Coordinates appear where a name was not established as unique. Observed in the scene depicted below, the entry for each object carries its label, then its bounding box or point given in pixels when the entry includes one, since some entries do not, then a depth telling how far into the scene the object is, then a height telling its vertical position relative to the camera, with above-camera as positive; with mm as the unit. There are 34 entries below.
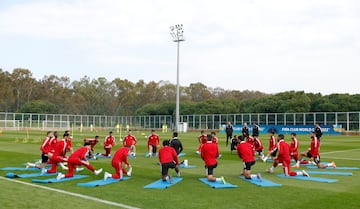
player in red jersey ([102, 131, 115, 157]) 21828 -1797
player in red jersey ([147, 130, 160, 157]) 22159 -1765
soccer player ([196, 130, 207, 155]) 21284 -1388
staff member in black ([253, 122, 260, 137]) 26642 -1069
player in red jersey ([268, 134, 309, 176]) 14488 -1641
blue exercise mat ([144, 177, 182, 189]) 12055 -2315
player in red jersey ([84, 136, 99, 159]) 21250 -1993
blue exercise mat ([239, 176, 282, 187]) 12359 -2278
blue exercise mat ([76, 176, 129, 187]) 12323 -2321
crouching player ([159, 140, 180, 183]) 13008 -1572
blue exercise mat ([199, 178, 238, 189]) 12020 -2280
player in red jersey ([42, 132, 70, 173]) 15117 -1697
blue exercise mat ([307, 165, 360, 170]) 16875 -2336
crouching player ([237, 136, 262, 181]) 13690 -1516
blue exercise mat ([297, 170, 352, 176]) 15073 -2338
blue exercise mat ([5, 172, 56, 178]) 14044 -2379
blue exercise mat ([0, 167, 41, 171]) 16172 -2421
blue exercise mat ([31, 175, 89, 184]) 12960 -2341
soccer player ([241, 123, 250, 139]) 26291 -1138
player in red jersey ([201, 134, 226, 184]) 13344 -1450
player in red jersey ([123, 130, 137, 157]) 20736 -1567
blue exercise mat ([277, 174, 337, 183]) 13516 -2306
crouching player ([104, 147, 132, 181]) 13453 -1736
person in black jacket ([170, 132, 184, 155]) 16328 -1312
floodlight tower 53594 +11266
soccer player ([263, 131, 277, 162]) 19203 -1372
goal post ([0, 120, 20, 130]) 71250 -2351
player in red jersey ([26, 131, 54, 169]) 15896 -1543
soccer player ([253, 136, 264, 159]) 21278 -1734
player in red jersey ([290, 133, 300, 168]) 16875 -1573
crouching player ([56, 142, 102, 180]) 13742 -1711
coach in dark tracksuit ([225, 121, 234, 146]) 29823 -1276
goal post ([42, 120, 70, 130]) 76556 -2654
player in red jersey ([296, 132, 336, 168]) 17281 -1703
